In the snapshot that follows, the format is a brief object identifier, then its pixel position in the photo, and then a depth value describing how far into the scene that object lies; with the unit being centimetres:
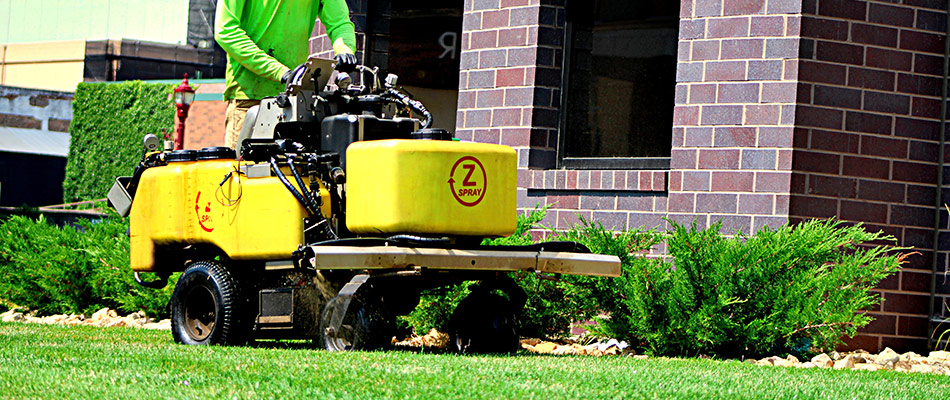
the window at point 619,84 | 1107
